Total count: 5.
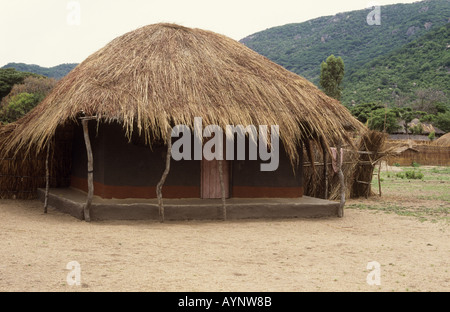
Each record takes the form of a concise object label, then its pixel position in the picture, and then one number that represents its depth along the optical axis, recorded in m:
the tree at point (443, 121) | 57.72
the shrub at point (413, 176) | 24.01
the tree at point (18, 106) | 38.22
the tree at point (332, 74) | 46.31
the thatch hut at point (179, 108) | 10.14
